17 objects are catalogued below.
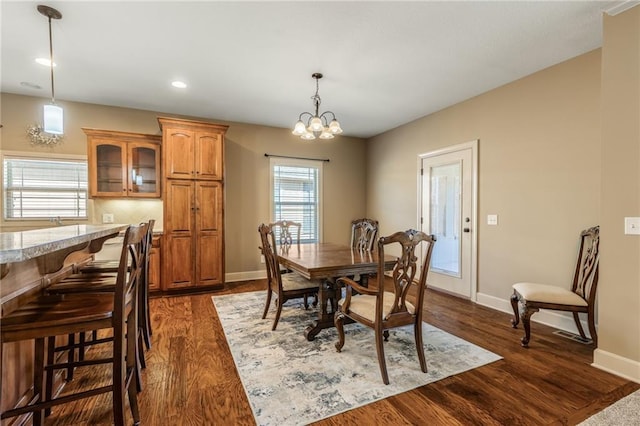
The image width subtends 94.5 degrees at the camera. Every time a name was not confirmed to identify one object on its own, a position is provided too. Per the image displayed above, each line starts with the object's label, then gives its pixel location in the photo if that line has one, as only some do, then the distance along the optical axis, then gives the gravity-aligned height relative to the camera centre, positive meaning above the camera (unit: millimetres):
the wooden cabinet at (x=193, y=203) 4102 +88
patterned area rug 1820 -1185
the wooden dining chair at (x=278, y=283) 2799 -736
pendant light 2182 +755
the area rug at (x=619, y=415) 1634 -1169
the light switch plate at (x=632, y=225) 2059 -101
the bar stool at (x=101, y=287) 1723 -474
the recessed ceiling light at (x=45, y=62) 2928 +1482
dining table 2455 -486
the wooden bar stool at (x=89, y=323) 1253 -503
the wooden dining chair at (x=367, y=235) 3621 -312
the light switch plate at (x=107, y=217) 4195 -119
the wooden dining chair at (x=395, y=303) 2012 -713
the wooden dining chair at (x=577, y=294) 2479 -730
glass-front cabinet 3982 +634
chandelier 2965 +837
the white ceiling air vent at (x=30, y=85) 3473 +1484
